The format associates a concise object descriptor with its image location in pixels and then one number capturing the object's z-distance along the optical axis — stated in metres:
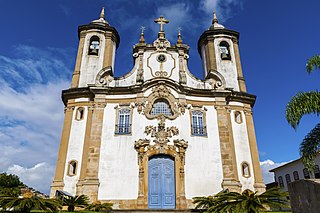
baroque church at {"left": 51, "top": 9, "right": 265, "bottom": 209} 14.44
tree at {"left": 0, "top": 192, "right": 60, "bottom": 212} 7.60
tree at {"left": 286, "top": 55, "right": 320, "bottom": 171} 8.76
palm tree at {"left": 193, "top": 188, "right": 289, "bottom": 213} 6.50
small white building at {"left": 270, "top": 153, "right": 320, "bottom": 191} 26.48
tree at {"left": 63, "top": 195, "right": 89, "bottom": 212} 11.50
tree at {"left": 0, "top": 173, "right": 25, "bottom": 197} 29.20
